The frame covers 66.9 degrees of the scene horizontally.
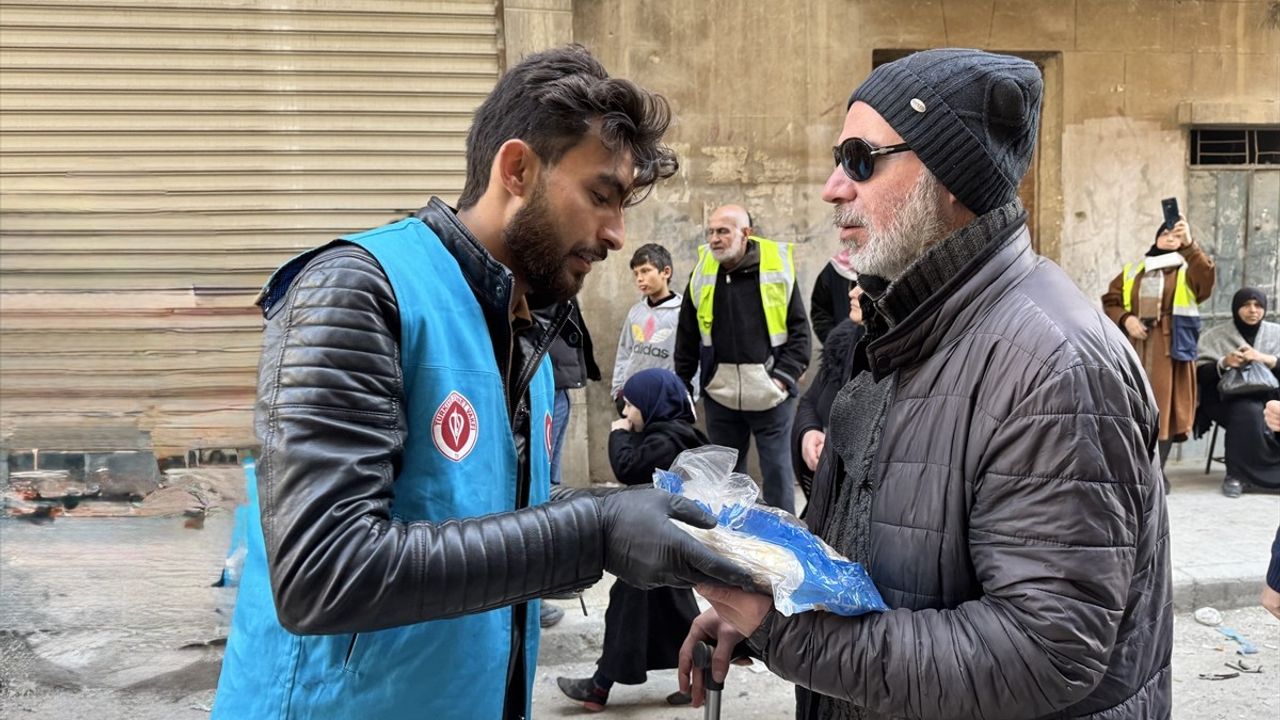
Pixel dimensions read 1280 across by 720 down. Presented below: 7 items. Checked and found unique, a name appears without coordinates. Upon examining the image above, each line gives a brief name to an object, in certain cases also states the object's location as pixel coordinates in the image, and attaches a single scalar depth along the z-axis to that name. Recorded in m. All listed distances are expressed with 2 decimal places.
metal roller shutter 5.95
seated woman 7.53
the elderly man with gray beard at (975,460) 1.42
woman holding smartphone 7.34
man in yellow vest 6.00
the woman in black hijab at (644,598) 4.03
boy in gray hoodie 6.55
